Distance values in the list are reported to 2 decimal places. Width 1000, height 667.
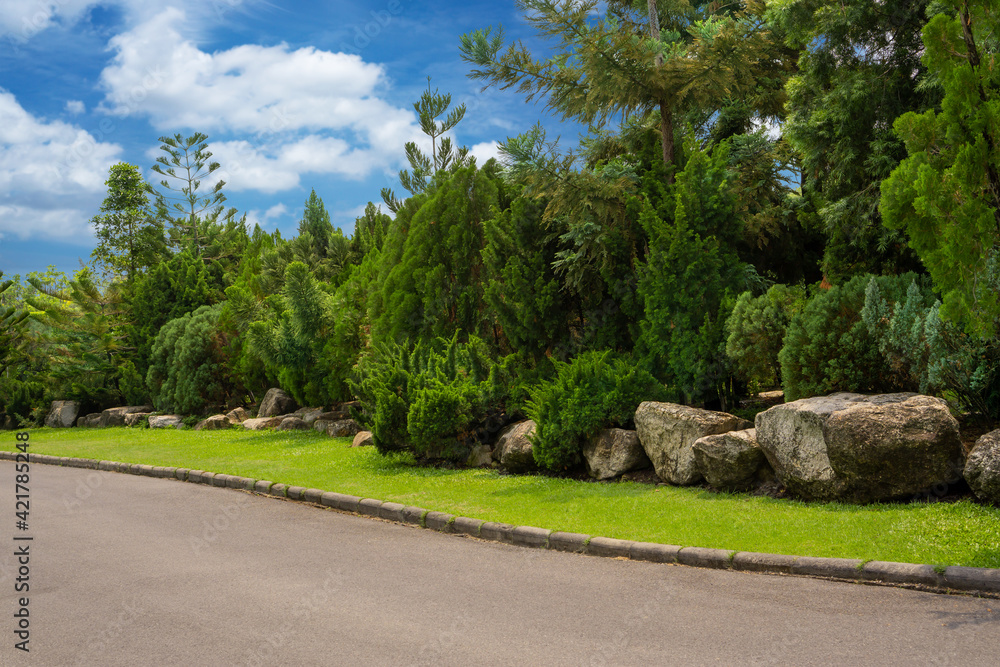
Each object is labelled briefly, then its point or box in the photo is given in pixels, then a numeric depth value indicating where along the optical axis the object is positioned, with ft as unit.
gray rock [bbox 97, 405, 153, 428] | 83.10
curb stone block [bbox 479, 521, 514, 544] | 25.14
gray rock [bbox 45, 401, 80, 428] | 86.07
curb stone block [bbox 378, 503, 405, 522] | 29.14
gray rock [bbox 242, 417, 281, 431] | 65.41
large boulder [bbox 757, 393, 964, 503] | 23.88
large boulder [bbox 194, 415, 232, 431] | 70.13
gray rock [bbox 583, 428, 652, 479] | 33.04
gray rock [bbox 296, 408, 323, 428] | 62.92
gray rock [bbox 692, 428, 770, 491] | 28.50
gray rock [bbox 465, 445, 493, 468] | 39.24
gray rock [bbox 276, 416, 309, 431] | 62.98
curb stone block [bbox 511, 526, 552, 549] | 24.17
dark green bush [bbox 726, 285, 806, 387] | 33.04
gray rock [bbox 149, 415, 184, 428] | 75.05
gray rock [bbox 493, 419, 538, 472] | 36.27
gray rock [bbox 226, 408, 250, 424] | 70.85
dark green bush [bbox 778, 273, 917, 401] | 28.48
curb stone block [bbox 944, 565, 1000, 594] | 17.43
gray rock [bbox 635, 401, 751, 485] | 30.32
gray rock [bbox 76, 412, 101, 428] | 84.20
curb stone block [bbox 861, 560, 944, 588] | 18.03
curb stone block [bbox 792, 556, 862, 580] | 18.92
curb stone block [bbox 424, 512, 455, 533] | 27.13
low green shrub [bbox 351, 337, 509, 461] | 38.24
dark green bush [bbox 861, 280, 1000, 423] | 25.96
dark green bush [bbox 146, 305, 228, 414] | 76.95
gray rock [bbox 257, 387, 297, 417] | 70.03
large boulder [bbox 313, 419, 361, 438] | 56.03
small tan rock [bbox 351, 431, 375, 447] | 48.42
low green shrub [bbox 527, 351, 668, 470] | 34.20
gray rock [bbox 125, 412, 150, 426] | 80.07
